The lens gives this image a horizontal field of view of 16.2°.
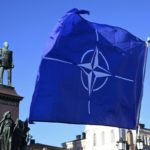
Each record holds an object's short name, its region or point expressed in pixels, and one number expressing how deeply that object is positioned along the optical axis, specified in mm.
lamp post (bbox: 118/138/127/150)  30022
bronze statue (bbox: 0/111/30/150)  19031
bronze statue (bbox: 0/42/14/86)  26453
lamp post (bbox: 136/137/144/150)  29309
